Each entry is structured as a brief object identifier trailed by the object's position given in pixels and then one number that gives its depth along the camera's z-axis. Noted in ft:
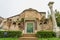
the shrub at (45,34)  23.58
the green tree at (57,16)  31.16
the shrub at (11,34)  23.80
